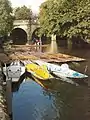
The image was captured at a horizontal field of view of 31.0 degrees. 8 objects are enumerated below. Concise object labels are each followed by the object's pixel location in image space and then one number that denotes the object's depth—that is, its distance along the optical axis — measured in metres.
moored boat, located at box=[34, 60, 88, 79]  16.25
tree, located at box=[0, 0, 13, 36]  35.00
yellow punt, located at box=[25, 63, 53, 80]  16.20
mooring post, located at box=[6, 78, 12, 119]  9.97
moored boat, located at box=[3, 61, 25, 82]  16.10
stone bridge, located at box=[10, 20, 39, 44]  50.42
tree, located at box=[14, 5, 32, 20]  60.96
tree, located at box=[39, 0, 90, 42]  18.02
